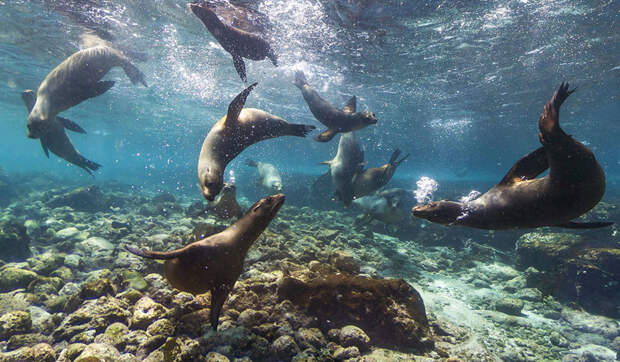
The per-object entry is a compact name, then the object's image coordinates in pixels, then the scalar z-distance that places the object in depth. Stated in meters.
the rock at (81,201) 14.80
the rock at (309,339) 3.09
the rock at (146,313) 3.20
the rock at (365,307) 3.68
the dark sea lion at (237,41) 4.52
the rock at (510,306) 6.27
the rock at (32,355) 2.70
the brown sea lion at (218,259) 2.84
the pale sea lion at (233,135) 3.06
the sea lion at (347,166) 7.93
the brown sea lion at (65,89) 5.96
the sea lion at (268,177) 12.20
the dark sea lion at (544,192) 2.31
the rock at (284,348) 2.86
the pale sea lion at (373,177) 8.16
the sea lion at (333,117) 5.84
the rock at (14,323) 3.36
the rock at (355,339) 3.28
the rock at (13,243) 7.12
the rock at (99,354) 2.51
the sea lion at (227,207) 5.66
